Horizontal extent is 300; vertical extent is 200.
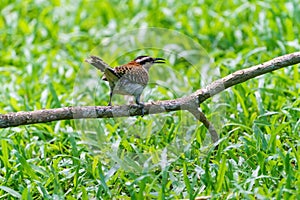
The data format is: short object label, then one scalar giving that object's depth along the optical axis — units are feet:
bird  24.38
